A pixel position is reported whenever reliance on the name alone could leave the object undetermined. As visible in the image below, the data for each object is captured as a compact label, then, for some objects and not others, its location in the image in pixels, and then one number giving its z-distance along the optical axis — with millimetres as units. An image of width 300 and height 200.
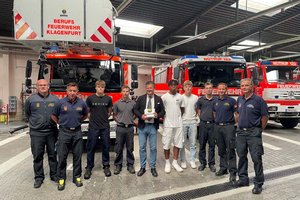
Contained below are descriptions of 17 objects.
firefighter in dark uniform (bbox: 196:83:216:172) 4898
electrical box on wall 12797
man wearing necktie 4676
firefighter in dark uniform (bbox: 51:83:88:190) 4105
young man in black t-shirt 4574
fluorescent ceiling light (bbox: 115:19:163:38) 12777
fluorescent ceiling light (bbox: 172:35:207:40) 13578
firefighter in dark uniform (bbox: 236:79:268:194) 3875
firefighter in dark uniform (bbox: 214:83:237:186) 4363
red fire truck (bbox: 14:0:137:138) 4801
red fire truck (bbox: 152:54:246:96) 8094
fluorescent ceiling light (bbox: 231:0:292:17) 9903
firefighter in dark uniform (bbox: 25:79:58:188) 4113
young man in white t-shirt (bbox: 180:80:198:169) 5086
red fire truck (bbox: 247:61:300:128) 9477
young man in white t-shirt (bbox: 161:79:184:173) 4770
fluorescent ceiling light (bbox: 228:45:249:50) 17325
